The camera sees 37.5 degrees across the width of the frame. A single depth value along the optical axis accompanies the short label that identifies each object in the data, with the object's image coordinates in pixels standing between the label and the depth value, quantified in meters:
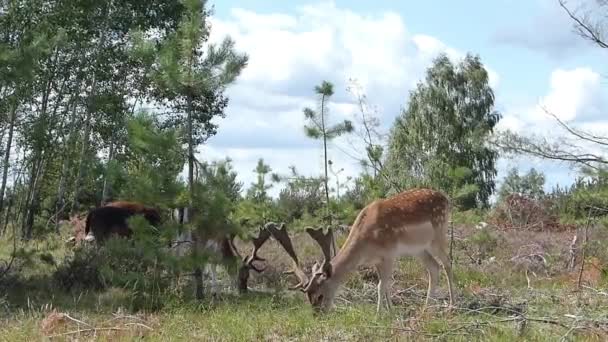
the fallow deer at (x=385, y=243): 13.20
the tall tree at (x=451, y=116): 46.75
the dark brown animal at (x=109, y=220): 16.75
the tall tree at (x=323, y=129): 18.06
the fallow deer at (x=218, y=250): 13.66
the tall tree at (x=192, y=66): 13.37
